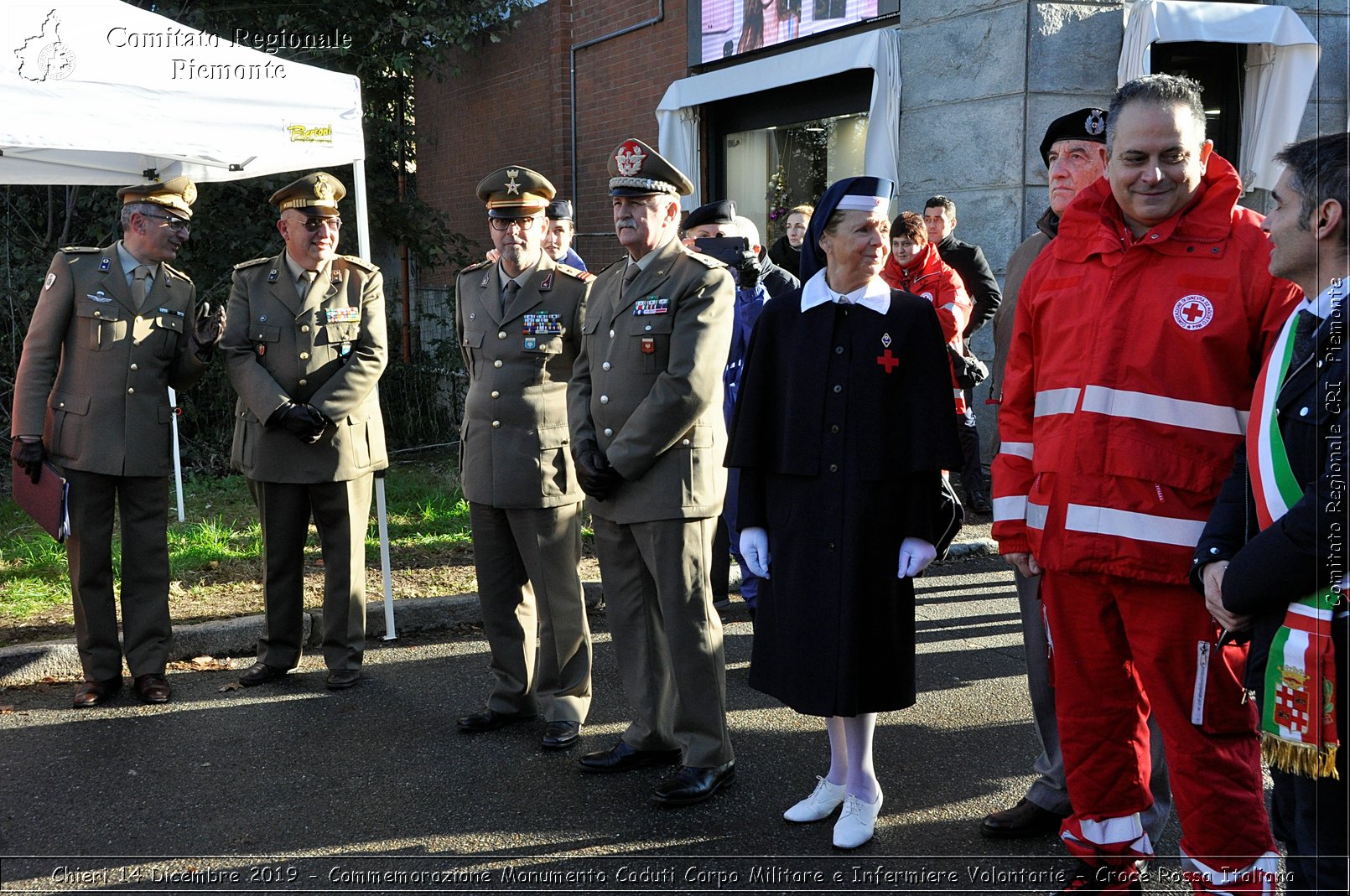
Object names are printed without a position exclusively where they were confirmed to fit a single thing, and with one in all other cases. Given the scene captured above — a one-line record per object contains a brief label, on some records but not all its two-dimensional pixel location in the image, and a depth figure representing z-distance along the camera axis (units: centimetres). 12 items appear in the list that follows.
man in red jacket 279
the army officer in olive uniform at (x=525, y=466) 470
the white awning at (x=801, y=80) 948
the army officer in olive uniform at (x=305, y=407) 537
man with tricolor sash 229
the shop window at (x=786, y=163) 1066
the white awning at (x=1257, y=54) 845
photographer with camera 587
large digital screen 999
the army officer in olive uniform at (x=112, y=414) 521
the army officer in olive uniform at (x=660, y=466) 409
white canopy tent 500
